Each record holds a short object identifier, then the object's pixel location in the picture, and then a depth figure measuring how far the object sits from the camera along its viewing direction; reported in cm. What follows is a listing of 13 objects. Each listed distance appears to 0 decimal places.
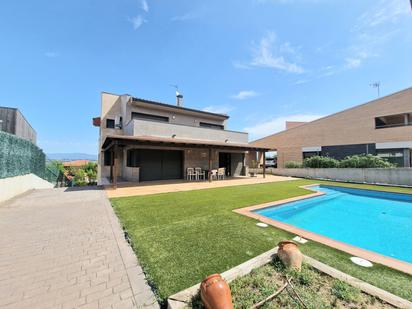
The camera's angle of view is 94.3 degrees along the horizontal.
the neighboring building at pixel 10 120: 1502
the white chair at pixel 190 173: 1662
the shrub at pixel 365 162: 1680
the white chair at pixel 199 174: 1688
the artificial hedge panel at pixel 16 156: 841
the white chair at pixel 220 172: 1731
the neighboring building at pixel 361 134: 2011
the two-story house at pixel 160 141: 1483
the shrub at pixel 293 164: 2271
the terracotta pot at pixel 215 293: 215
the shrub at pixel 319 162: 1947
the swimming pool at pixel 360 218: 556
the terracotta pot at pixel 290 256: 305
